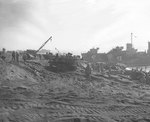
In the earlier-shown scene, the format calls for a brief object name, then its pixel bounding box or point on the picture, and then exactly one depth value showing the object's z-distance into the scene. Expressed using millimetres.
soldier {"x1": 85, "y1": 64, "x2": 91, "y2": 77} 16450
